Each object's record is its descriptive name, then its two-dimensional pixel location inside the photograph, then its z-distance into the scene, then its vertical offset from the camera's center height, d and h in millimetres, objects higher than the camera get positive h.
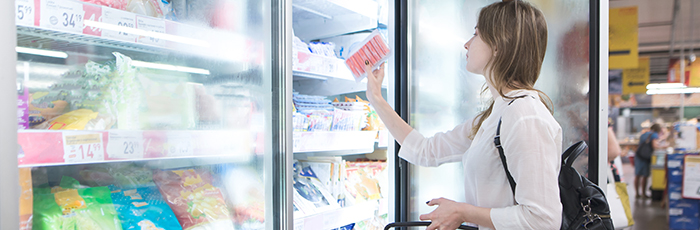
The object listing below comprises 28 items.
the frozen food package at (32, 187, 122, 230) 1067 -279
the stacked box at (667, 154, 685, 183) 6922 -992
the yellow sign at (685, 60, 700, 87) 8016 +748
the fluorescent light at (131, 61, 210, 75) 1277 +153
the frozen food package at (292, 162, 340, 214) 1744 -379
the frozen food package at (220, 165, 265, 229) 1464 -309
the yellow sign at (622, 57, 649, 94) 8922 +718
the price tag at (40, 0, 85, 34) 960 +245
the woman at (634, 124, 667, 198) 8641 -1084
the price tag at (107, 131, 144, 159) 1071 -88
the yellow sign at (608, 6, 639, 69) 5734 +1254
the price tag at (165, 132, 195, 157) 1208 -99
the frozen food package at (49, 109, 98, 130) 1060 -19
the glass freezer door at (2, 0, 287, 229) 1006 +0
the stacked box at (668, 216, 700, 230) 6656 -1917
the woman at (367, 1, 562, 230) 1043 -74
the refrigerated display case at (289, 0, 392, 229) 1731 -71
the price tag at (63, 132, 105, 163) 987 -87
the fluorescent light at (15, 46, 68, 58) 1035 +167
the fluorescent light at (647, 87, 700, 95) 8625 +474
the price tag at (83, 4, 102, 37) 1039 +258
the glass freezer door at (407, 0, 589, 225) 1681 +163
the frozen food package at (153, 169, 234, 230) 1396 -311
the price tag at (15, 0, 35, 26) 893 +231
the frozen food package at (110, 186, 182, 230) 1266 -320
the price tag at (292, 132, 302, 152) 1579 -116
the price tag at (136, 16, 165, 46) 1161 +255
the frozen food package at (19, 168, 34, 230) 972 -212
